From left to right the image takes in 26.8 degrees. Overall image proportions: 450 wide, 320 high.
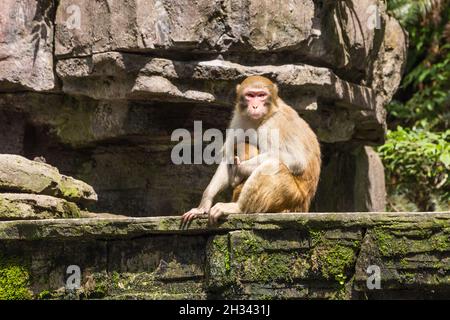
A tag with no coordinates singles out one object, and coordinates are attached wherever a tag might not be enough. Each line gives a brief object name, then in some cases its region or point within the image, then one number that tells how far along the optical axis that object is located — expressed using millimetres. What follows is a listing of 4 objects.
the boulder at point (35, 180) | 8633
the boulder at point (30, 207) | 8367
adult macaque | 8195
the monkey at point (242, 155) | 8555
